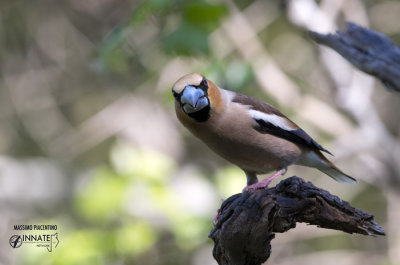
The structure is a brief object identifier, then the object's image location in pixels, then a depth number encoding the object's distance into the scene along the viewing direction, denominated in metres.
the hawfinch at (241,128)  7.23
